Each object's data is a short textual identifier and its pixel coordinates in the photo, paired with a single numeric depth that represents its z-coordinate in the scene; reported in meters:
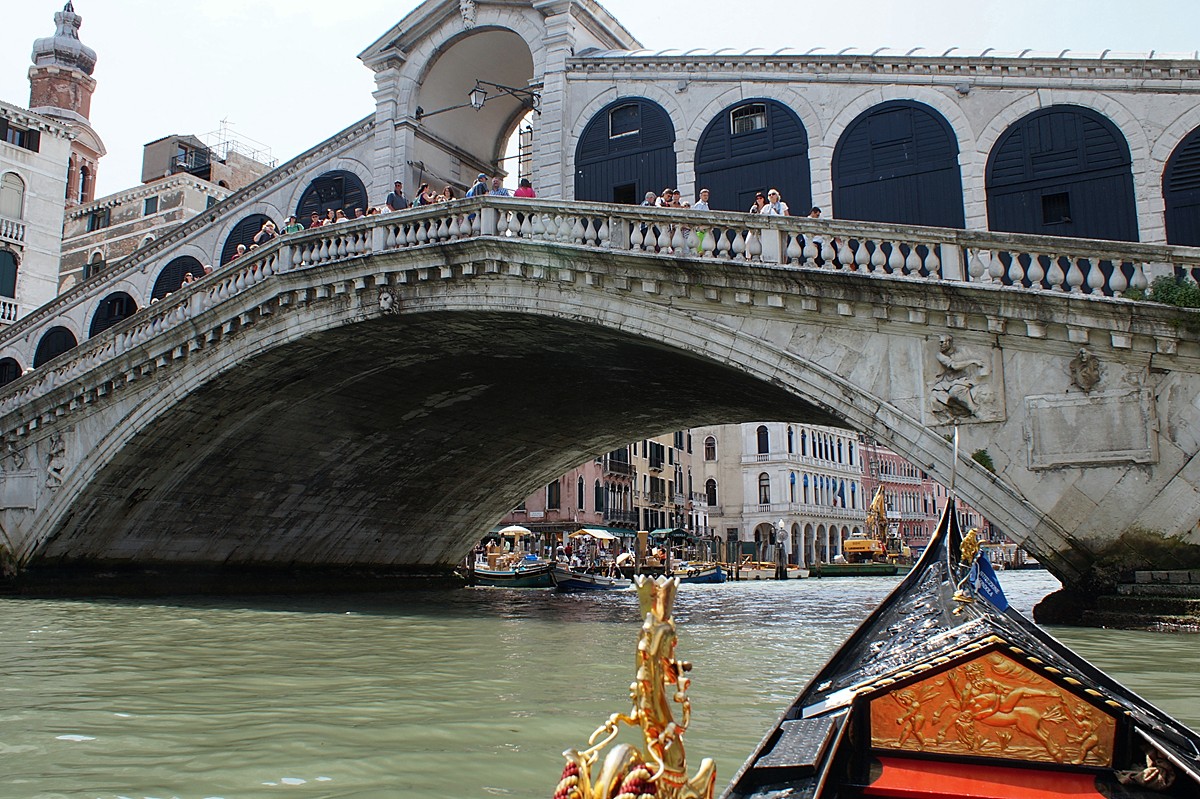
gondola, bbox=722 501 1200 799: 2.64
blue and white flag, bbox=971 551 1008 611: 4.45
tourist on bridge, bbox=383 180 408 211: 14.38
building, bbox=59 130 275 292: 33.25
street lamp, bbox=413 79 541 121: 15.86
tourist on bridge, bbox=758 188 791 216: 11.59
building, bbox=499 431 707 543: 39.12
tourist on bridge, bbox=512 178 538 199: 13.69
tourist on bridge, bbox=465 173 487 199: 13.19
